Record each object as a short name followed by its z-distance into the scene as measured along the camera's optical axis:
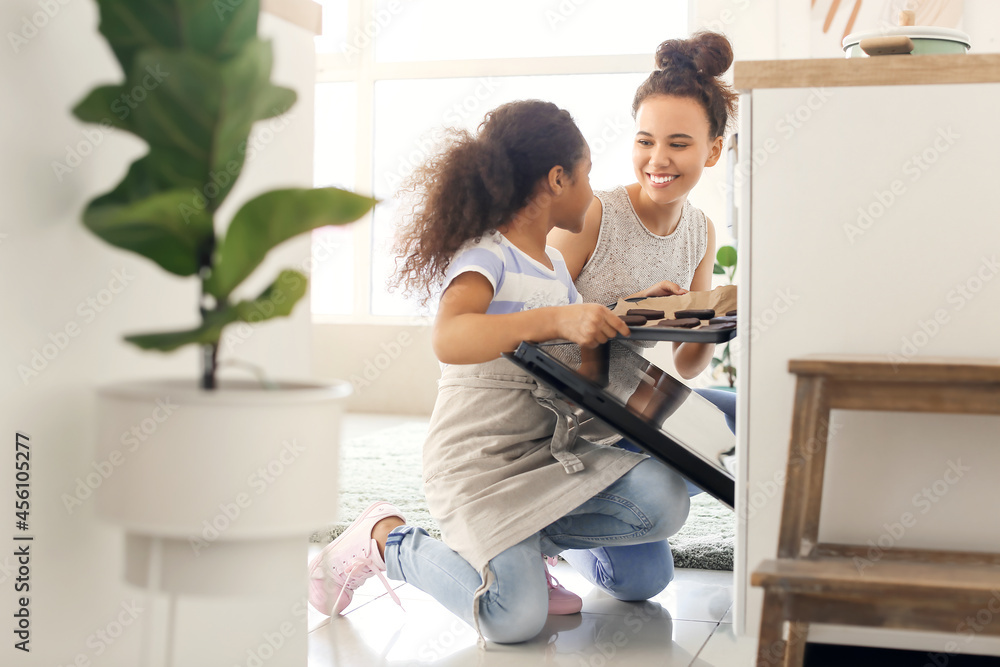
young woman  1.69
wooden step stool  0.76
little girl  1.25
